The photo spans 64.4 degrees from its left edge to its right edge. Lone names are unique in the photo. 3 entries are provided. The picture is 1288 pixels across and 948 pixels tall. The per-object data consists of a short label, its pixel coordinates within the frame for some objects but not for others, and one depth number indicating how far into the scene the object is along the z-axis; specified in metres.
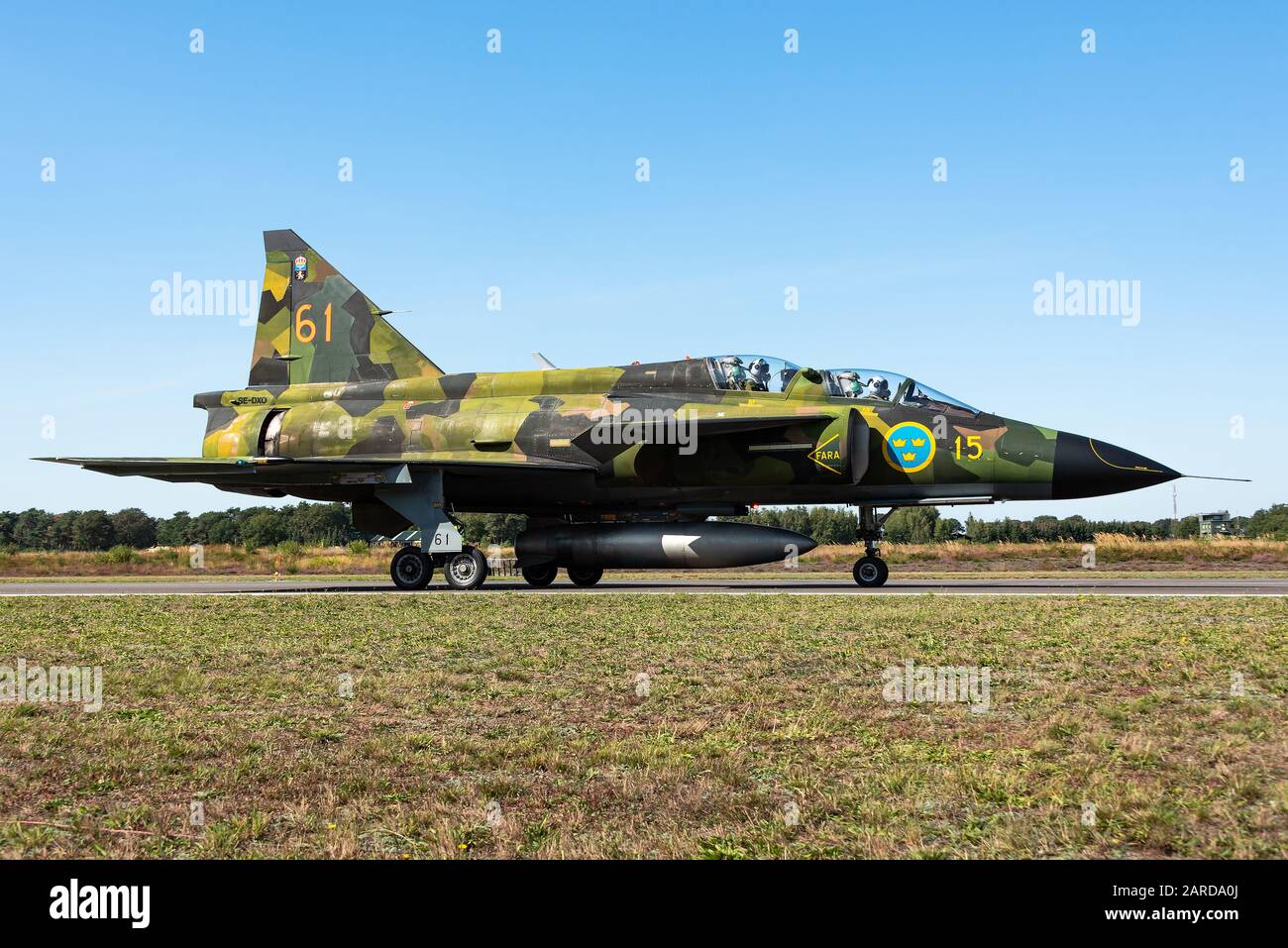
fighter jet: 20.22
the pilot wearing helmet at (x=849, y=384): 20.97
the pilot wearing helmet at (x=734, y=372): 21.84
